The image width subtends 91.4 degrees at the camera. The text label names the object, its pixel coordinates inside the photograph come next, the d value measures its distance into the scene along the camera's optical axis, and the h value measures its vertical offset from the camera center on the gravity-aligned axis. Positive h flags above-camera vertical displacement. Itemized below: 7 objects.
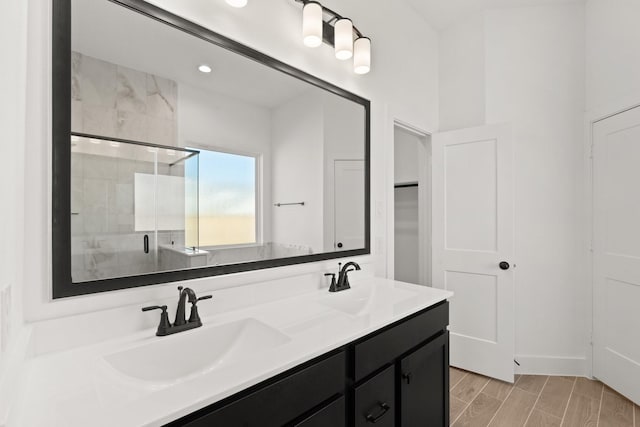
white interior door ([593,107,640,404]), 2.10 -0.28
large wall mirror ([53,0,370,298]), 1.00 +0.24
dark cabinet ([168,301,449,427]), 0.81 -0.58
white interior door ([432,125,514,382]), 2.35 -0.23
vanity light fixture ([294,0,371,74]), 1.57 +0.98
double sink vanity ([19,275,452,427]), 0.70 -0.45
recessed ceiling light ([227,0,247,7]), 1.33 +0.90
